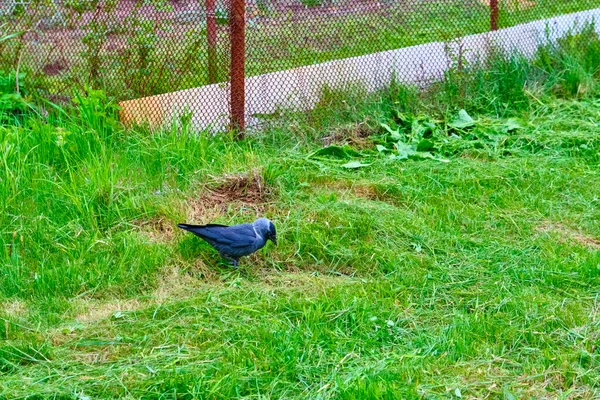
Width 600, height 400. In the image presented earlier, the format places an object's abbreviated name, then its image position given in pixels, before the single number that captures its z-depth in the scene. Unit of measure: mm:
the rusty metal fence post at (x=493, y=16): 7910
